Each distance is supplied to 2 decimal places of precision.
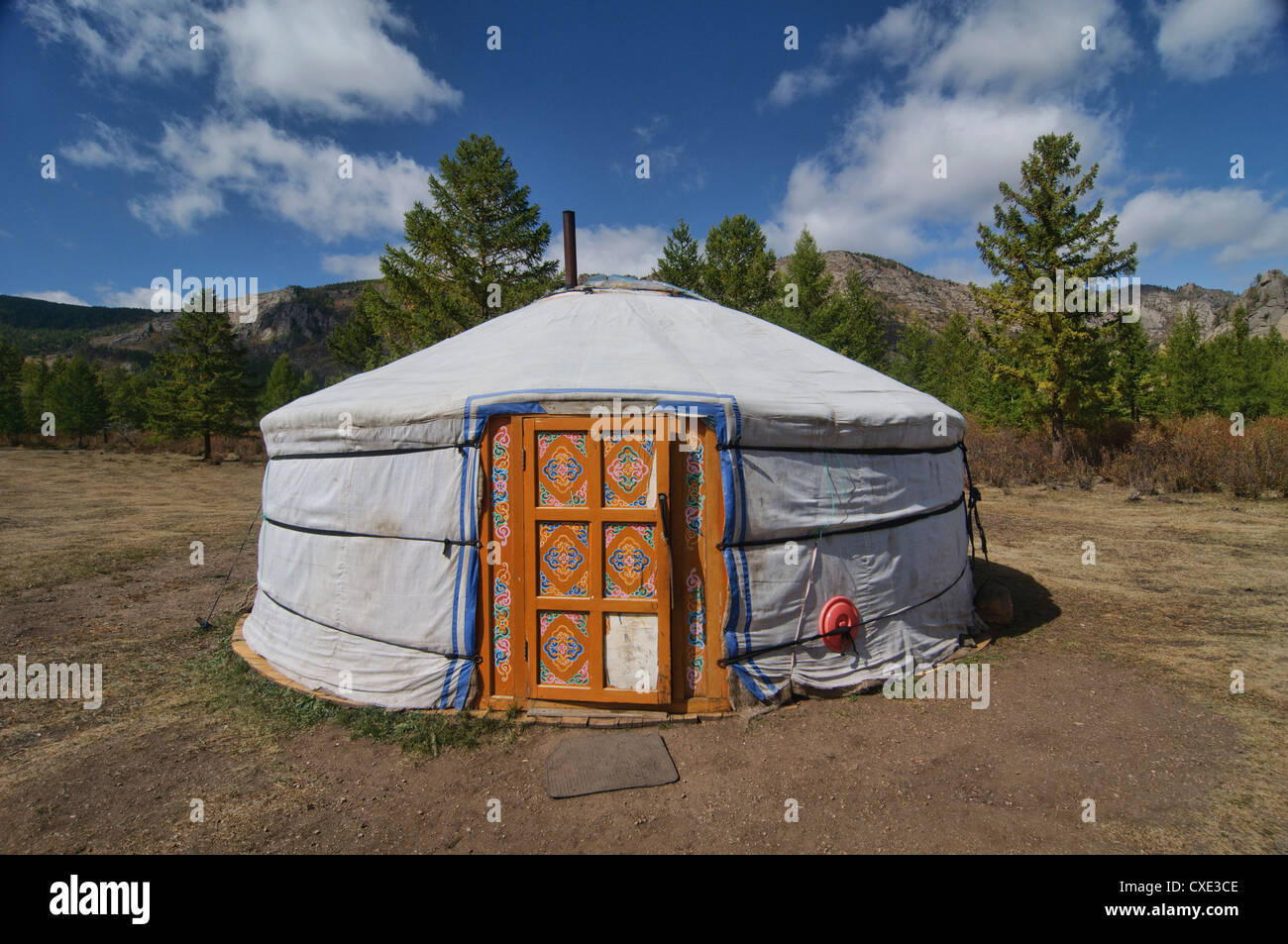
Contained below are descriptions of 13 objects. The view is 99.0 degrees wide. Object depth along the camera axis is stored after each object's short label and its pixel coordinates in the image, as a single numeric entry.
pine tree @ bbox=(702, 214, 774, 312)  21.91
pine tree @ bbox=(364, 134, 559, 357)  16.48
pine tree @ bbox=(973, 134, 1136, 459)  12.00
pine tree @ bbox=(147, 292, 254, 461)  20.09
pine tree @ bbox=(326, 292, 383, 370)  24.75
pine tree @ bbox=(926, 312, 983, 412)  22.30
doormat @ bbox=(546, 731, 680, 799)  2.62
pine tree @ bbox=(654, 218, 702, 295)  23.17
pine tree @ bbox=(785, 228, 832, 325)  22.70
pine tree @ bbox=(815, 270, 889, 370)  18.87
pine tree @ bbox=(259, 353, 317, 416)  28.49
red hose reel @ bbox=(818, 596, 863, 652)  3.41
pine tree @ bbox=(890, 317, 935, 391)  25.08
